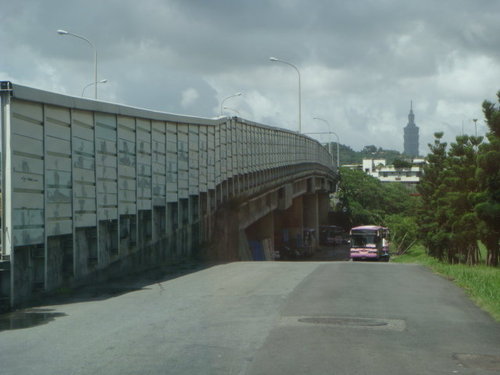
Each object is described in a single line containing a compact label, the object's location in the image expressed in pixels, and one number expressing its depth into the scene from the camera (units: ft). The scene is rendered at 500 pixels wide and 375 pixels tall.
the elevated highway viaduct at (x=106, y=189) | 50.11
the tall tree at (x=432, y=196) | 157.07
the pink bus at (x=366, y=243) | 209.67
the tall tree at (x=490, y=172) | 91.35
